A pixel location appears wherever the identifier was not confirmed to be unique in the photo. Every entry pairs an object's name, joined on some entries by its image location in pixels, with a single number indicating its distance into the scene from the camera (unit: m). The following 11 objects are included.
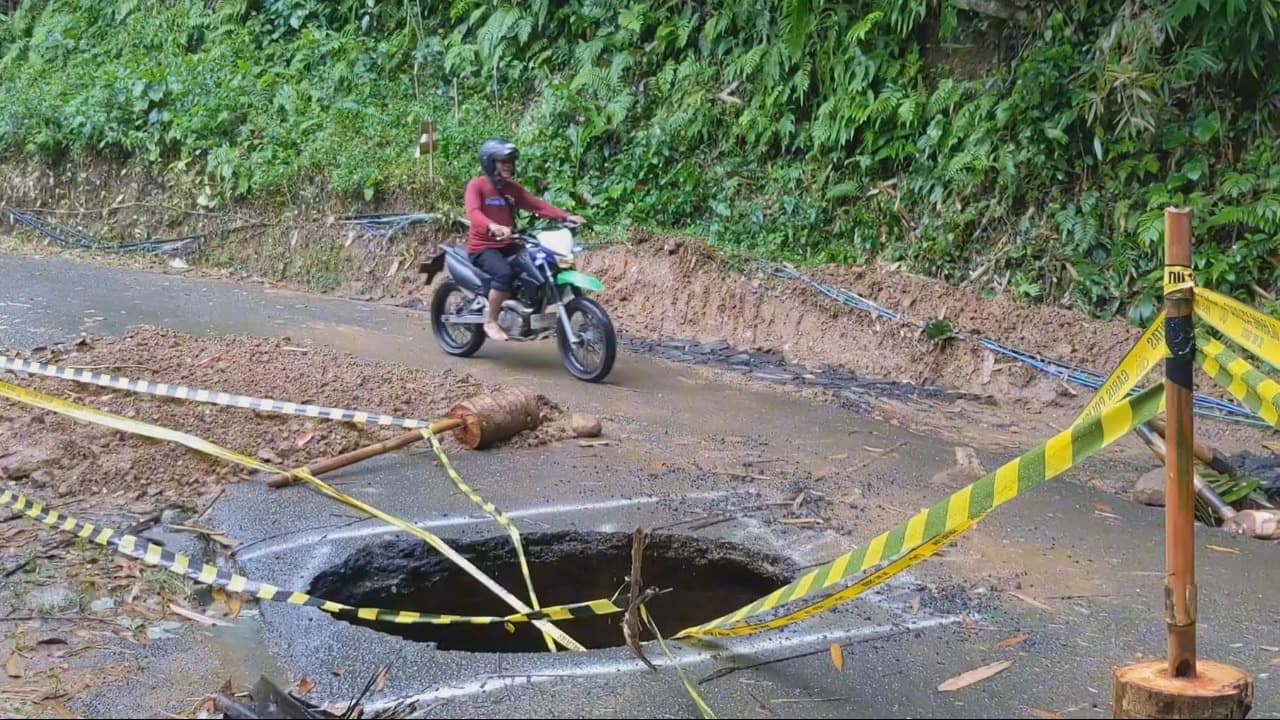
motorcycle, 9.60
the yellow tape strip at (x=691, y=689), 4.05
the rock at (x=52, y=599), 4.84
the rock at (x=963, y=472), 7.20
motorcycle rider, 9.75
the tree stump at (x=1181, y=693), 3.43
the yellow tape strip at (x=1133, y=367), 4.00
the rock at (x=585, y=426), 7.89
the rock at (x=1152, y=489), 6.80
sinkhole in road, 5.77
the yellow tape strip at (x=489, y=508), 5.66
